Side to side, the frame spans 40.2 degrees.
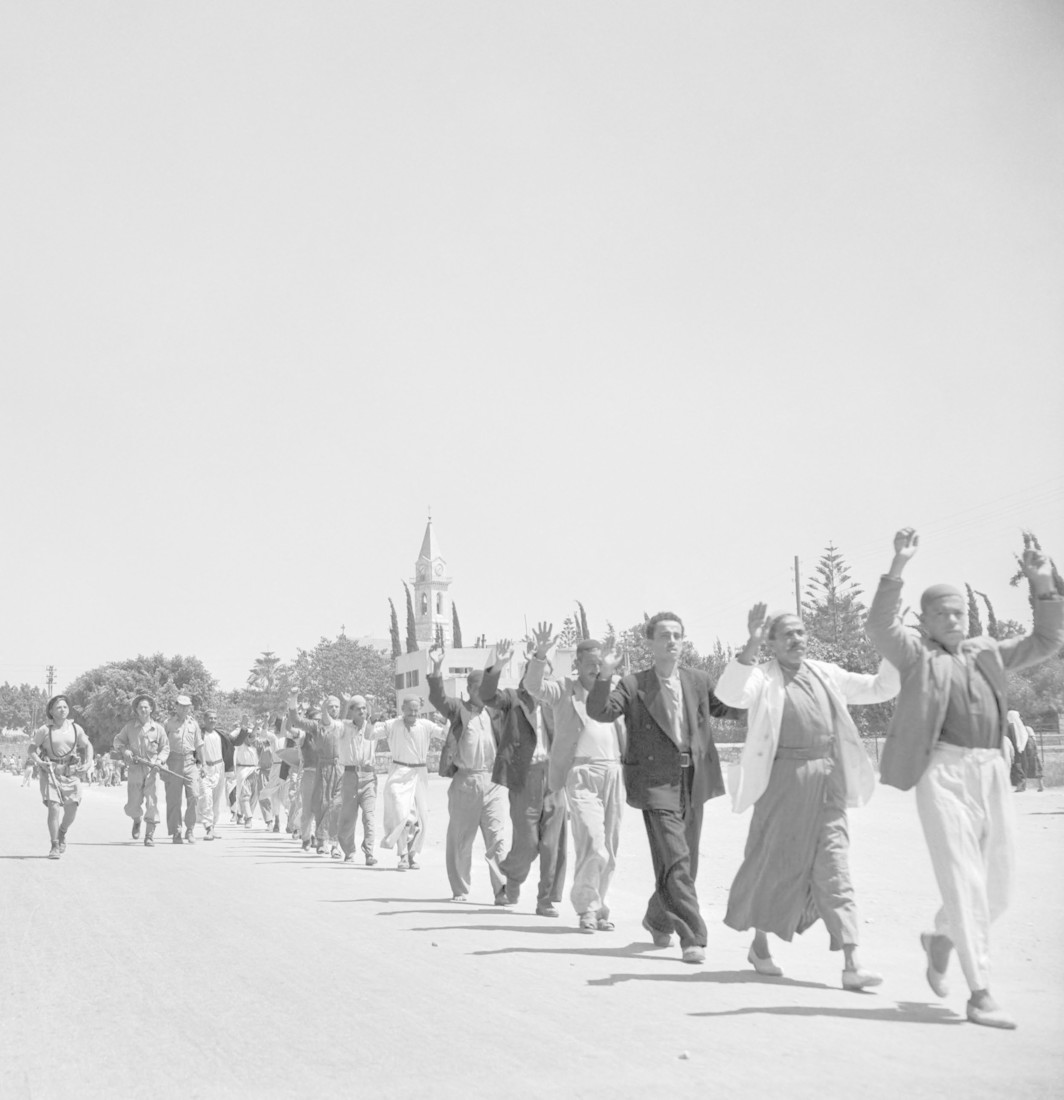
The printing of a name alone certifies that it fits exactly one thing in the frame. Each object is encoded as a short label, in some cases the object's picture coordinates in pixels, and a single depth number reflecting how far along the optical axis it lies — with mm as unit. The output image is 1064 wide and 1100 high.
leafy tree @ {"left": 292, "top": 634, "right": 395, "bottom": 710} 111812
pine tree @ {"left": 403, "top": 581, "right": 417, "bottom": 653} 137750
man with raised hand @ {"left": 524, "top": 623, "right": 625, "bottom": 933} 10016
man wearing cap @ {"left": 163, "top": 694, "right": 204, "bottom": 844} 20625
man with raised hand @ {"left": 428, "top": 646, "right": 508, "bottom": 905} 12609
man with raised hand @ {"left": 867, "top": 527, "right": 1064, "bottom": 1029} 6539
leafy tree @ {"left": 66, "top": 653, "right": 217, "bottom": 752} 95688
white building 187250
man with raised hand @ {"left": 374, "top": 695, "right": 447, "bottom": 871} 15703
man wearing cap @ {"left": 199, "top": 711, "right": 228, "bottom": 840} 21844
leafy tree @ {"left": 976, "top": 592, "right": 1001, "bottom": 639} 70612
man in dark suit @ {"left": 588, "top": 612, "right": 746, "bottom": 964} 8750
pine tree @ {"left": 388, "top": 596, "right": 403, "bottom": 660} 139375
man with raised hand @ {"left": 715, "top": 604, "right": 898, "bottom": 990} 7605
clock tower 187375
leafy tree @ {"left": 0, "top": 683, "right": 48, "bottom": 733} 182075
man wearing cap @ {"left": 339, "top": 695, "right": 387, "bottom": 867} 17641
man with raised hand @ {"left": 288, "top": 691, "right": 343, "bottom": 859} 18453
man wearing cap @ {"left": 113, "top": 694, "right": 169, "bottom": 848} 20484
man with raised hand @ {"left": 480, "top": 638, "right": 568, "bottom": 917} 11492
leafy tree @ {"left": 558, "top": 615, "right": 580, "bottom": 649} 96312
